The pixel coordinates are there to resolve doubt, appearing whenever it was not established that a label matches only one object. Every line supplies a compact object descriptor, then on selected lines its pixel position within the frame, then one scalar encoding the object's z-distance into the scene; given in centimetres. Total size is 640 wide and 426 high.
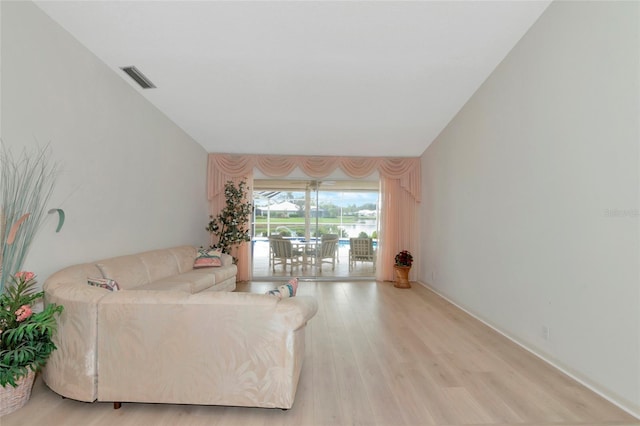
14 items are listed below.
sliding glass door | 662
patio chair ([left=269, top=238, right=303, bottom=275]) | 657
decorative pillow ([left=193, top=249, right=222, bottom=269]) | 483
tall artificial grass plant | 214
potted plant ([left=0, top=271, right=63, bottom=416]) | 184
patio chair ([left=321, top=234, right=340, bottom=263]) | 672
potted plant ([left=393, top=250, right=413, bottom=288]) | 577
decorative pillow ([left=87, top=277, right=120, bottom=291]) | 247
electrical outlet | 288
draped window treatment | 615
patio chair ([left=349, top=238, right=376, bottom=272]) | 672
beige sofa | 199
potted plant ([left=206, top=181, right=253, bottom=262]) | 564
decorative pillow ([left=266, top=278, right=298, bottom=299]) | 223
